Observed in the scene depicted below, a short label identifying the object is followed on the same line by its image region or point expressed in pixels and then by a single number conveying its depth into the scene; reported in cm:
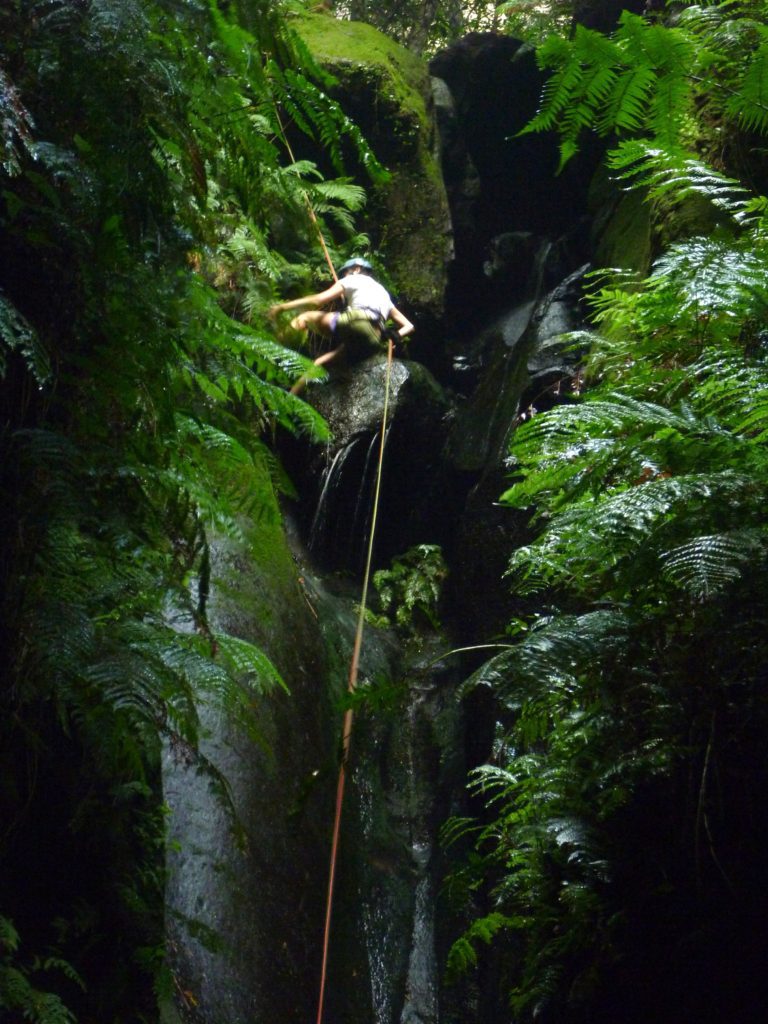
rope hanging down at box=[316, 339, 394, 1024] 246
